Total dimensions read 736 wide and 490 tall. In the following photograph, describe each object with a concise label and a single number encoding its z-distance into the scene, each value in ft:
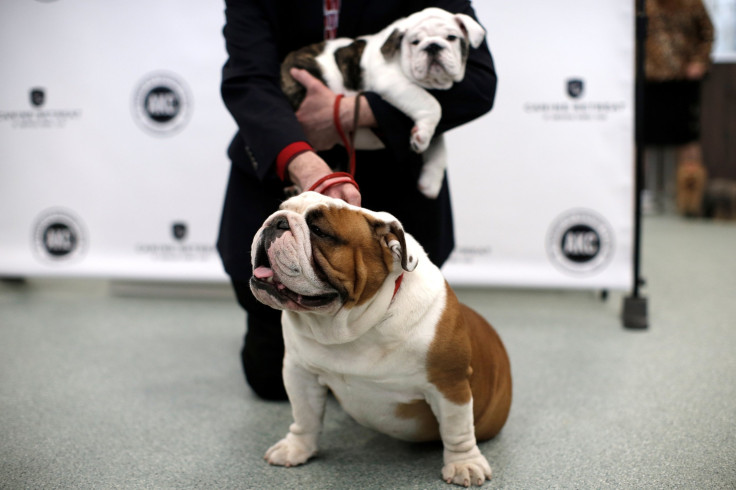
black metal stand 6.70
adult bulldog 3.02
